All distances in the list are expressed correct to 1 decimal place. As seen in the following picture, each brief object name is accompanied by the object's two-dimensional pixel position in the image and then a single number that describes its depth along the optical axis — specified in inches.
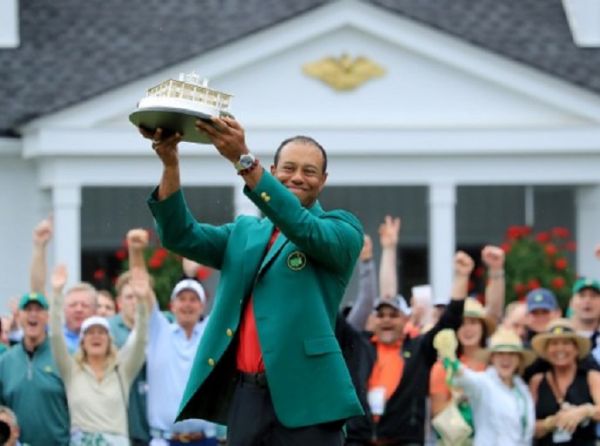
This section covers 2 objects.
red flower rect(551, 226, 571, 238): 1037.2
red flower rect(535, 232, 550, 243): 1013.8
